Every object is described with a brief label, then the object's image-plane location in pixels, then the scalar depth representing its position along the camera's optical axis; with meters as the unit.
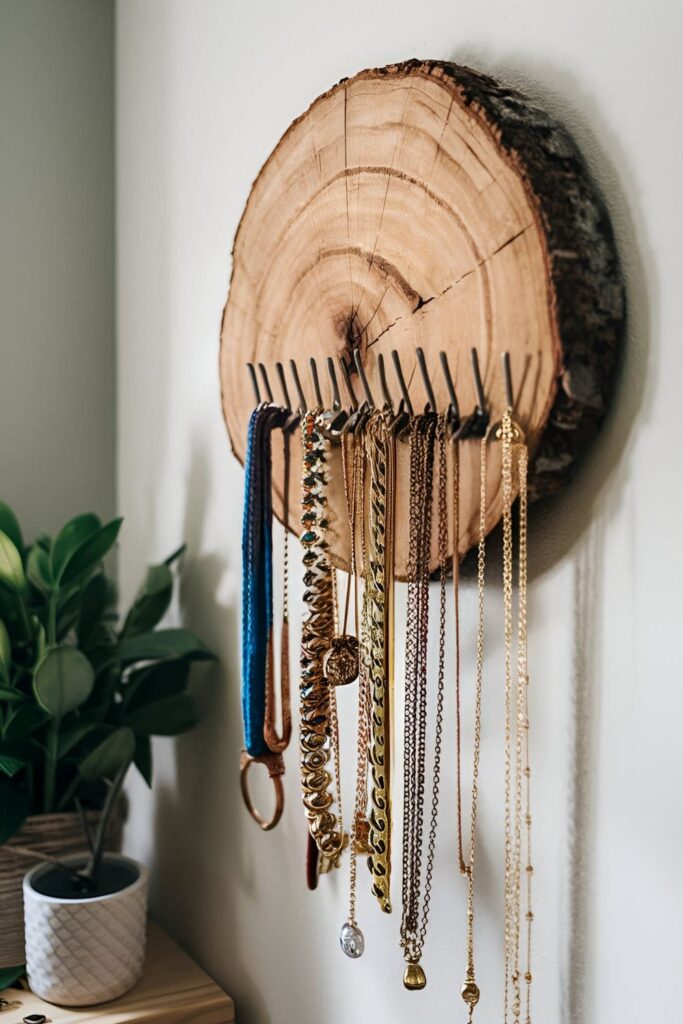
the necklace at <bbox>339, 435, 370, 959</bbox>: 0.88
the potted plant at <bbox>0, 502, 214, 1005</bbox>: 1.20
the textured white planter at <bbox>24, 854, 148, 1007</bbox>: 1.18
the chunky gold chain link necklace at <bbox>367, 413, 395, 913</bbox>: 0.82
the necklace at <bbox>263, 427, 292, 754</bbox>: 1.01
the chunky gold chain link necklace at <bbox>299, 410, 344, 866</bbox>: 0.90
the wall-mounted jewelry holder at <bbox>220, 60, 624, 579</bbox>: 0.68
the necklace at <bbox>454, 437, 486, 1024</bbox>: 0.73
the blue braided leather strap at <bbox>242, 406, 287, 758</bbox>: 0.99
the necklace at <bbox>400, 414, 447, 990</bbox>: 0.79
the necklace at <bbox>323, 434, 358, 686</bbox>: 0.88
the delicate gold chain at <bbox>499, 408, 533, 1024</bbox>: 0.70
